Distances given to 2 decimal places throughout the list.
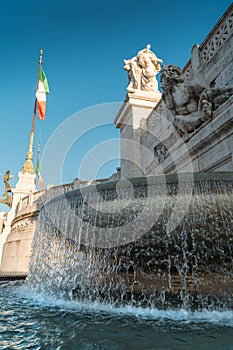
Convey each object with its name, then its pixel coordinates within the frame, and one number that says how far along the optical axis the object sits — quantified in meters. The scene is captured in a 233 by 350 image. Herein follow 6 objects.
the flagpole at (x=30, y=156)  24.11
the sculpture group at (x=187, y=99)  5.24
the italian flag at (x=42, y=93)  22.88
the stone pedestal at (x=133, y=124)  9.48
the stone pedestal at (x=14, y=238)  16.28
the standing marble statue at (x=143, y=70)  11.01
